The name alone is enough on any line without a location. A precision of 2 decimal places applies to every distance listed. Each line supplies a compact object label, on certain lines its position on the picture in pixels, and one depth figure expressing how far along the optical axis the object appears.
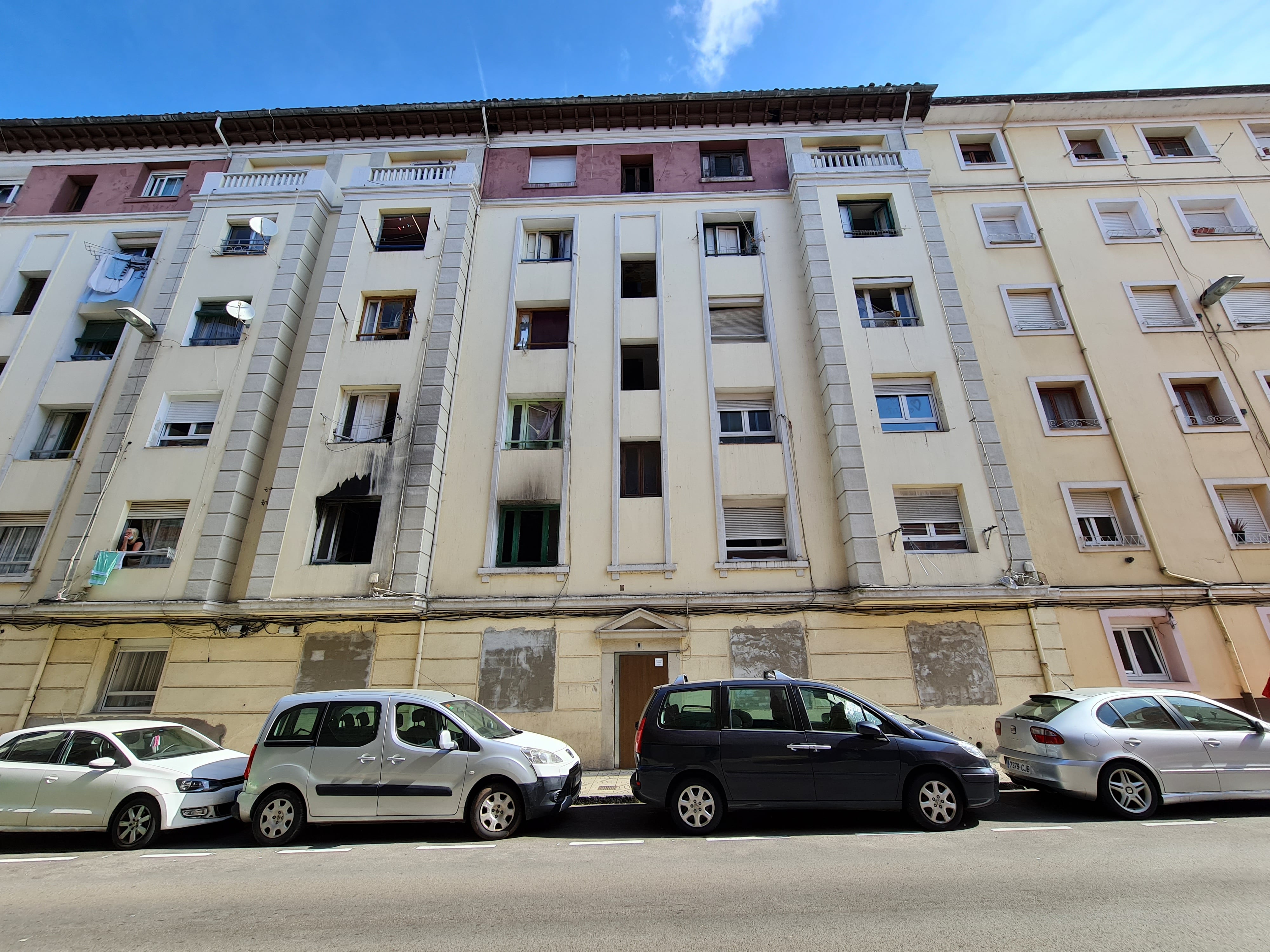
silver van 6.34
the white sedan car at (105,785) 6.55
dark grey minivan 6.15
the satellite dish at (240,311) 12.73
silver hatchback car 6.42
